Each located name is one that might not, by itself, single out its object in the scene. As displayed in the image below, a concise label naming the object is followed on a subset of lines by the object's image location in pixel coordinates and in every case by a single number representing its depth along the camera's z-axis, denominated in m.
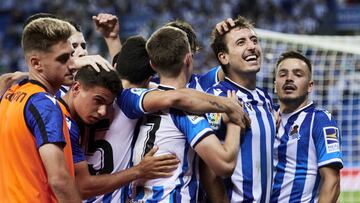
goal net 22.47
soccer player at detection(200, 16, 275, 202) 10.53
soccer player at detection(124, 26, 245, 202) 9.69
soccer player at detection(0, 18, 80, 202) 8.45
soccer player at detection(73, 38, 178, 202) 9.59
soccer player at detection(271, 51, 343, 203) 11.48
